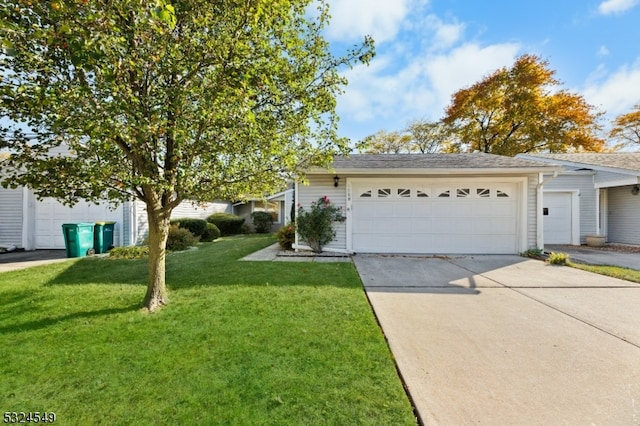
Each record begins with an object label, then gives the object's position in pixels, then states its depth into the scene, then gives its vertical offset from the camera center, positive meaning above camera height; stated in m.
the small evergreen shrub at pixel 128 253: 8.20 -1.13
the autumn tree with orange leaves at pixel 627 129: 21.49 +6.90
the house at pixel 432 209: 8.66 +0.24
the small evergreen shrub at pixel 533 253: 8.16 -1.07
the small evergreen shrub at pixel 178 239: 9.93 -0.87
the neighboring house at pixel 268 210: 19.52 +0.37
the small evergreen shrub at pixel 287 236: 9.49 -0.71
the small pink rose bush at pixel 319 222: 8.59 -0.20
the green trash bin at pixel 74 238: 8.63 -0.75
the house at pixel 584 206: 11.18 +0.47
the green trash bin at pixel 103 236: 9.23 -0.75
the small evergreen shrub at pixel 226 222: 16.36 -0.42
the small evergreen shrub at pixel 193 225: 12.62 -0.46
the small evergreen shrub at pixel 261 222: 18.41 -0.45
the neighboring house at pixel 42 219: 10.09 -0.19
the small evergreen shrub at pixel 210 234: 13.70 -0.94
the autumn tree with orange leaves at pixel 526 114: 19.59 +7.44
